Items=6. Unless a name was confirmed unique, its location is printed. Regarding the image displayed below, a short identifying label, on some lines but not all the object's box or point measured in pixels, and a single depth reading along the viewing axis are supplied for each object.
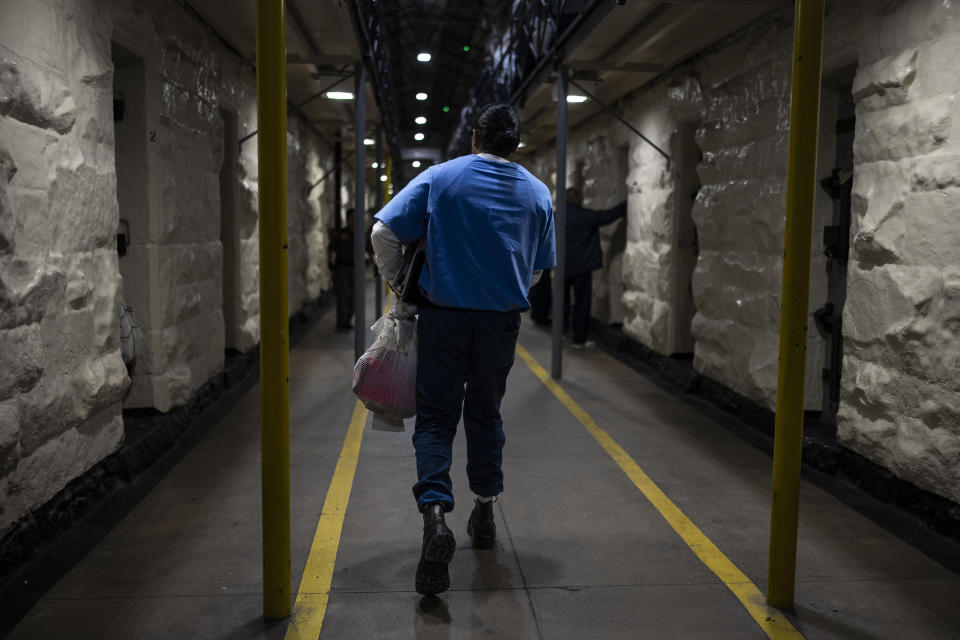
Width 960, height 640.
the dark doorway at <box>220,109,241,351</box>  7.86
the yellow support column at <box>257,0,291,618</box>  2.82
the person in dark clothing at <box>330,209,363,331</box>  11.40
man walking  3.47
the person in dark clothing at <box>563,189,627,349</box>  10.10
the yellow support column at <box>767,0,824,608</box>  3.00
